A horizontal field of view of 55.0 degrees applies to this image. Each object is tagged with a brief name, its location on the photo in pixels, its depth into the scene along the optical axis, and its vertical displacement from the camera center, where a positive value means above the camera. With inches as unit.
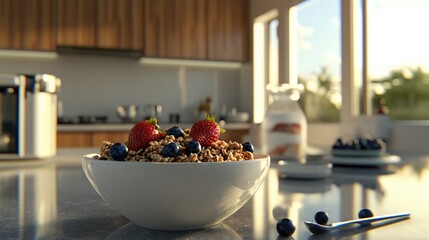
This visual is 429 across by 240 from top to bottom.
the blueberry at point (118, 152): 19.3 -1.3
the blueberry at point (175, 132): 22.6 -0.4
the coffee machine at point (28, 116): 61.2 +1.7
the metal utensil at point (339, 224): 17.9 -4.7
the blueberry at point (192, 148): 19.0 -1.1
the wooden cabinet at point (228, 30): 165.9 +38.4
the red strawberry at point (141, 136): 20.9 -0.6
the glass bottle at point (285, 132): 51.5 -1.1
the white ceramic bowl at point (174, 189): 17.5 -2.9
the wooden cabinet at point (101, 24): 143.3 +36.3
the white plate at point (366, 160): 45.6 -4.3
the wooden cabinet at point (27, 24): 135.3 +34.0
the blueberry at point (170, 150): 18.3 -1.2
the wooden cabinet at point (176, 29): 155.3 +36.9
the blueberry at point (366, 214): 20.6 -4.6
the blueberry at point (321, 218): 19.4 -4.5
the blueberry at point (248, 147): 22.6 -1.3
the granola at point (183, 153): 18.6 -1.4
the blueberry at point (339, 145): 48.3 -2.7
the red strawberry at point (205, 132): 21.1 -0.4
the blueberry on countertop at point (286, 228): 17.5 -4.5
